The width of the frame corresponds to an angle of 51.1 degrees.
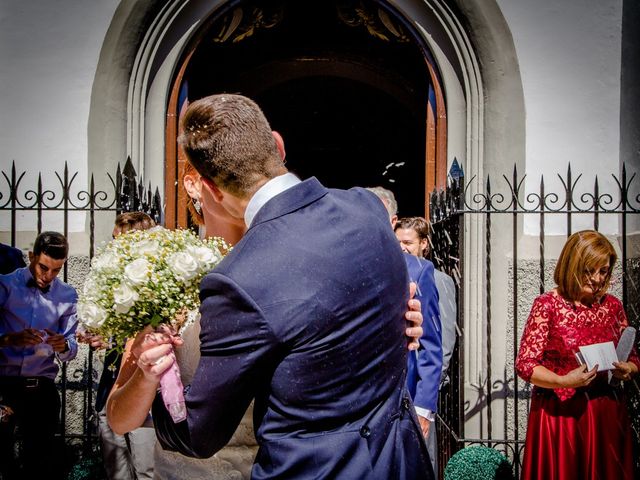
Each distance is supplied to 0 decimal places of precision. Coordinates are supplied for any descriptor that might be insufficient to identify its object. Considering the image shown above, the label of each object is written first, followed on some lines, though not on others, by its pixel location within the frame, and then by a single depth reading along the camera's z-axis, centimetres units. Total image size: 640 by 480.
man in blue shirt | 490
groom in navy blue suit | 154
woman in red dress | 398
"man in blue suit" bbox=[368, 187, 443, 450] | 384
